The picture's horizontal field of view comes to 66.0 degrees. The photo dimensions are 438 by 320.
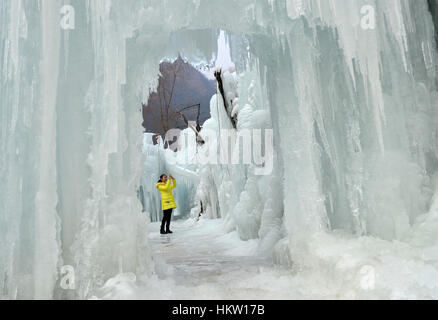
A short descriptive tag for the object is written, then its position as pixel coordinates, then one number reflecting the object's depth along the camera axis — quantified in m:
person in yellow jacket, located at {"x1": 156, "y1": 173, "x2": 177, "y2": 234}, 7.32
